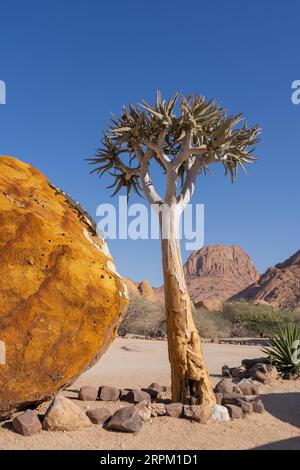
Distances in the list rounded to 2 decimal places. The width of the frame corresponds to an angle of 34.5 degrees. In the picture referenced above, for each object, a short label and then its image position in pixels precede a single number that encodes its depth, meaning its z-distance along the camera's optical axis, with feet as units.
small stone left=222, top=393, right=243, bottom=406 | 22.72
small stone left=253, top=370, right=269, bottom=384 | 29.68
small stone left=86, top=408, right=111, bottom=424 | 19.24
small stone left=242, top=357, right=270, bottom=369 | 34.01
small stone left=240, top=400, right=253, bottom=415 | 22.02
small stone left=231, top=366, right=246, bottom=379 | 32.25
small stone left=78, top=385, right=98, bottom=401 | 23.94
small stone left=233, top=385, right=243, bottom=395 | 25.64
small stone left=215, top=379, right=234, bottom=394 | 25.28
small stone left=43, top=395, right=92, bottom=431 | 17.89
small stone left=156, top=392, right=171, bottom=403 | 24.18
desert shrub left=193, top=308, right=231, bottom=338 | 76.59
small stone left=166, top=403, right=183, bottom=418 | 20.56
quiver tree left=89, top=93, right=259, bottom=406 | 22.36
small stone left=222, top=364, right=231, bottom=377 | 32.94
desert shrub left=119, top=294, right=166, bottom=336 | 72.23
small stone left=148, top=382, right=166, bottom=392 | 26.27
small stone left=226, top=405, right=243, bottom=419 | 21.22
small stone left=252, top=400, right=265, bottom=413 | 22.54
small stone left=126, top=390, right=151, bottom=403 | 23.65
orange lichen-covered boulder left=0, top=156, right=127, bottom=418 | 17.53
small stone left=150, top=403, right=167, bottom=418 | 20.39
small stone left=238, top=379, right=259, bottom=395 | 26.35
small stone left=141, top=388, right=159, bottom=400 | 25.07
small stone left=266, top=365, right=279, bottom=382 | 30.35
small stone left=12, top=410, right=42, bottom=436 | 17.24
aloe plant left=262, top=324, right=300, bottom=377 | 32.12
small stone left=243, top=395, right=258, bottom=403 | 24.92
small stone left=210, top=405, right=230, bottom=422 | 20.68
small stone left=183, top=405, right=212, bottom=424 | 20.21
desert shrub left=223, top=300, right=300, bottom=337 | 81.92
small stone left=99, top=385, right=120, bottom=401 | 24.03
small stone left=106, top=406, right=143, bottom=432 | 18.22
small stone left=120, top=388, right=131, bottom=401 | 24.09
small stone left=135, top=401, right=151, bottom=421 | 19.77
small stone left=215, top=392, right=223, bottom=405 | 22.67
